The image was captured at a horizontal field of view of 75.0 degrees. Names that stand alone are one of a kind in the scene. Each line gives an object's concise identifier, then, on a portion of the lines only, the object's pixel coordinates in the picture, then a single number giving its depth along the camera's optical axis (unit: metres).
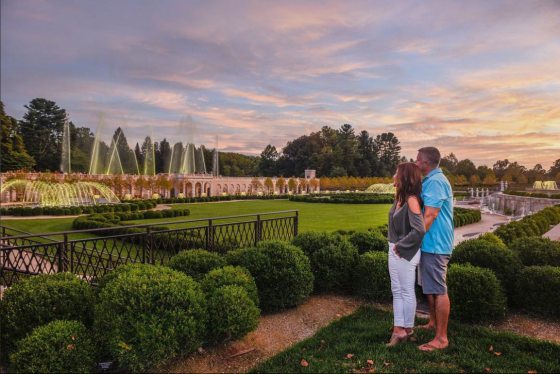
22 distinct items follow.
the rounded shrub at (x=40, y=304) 3.62
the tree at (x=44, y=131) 52.59
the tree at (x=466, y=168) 85.06
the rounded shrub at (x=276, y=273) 5.23
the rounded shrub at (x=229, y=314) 3.89
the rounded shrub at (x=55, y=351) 3.04
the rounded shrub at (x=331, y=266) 6.07
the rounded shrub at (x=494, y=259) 5.26
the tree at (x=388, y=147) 88.74
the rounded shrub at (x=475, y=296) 4.66
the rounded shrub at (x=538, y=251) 5.69
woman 3.59
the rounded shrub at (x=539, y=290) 4.88
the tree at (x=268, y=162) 87.56
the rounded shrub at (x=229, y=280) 4.33
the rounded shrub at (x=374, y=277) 5.62
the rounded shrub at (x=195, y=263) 5.04
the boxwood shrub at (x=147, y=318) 3.23
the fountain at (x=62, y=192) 26.75
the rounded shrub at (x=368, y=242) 6.86
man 3.66
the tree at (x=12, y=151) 42.33
